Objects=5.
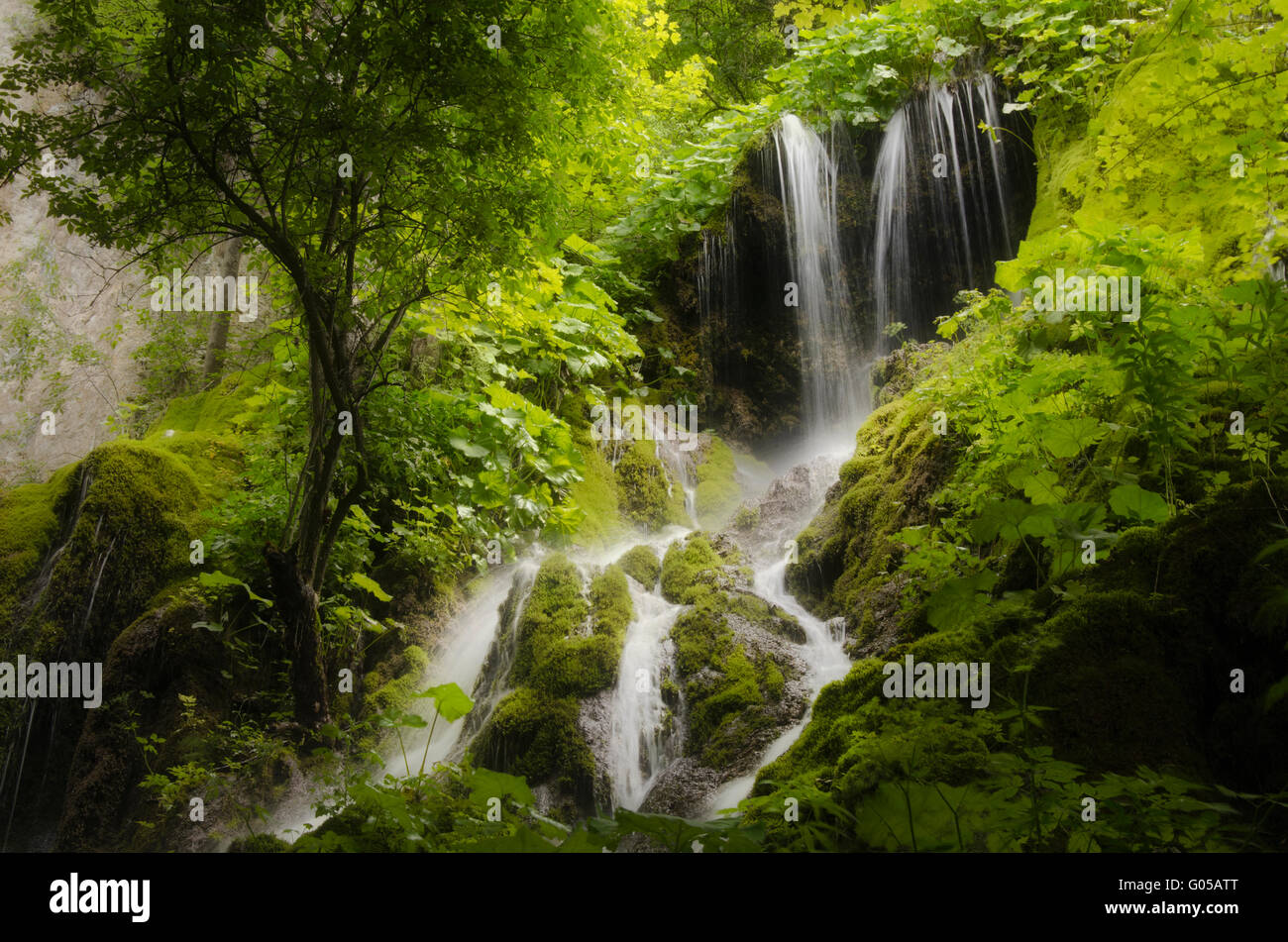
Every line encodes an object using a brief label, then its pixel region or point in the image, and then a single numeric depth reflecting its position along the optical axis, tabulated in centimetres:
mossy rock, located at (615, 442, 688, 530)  795
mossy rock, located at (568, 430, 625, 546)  731
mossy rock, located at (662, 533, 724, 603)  606
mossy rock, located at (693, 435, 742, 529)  836
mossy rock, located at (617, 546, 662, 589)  644
